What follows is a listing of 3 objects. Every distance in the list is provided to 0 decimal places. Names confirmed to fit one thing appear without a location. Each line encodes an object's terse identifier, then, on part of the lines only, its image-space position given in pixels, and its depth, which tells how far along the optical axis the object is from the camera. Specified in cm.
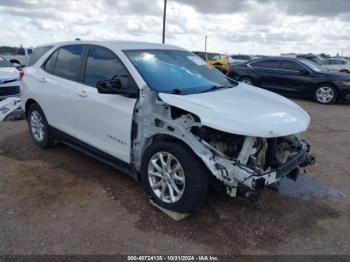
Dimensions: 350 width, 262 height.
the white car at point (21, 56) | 2127
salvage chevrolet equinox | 331
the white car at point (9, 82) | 907
